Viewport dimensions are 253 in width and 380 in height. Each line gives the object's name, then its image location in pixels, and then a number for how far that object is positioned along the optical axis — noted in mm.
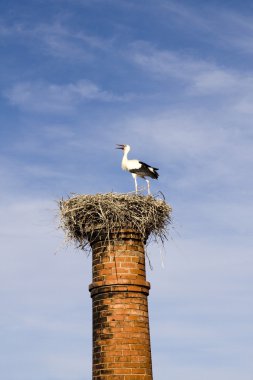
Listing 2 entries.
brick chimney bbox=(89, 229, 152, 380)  10578
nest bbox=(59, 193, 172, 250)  11266
